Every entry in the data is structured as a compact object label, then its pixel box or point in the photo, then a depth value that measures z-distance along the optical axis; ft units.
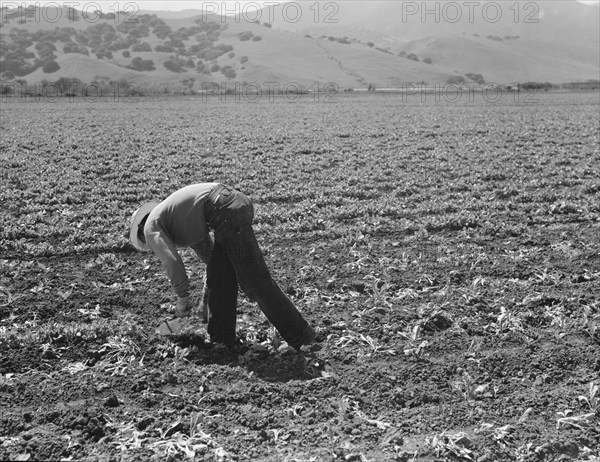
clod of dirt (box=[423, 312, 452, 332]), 22.63
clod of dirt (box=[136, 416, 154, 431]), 16.42
